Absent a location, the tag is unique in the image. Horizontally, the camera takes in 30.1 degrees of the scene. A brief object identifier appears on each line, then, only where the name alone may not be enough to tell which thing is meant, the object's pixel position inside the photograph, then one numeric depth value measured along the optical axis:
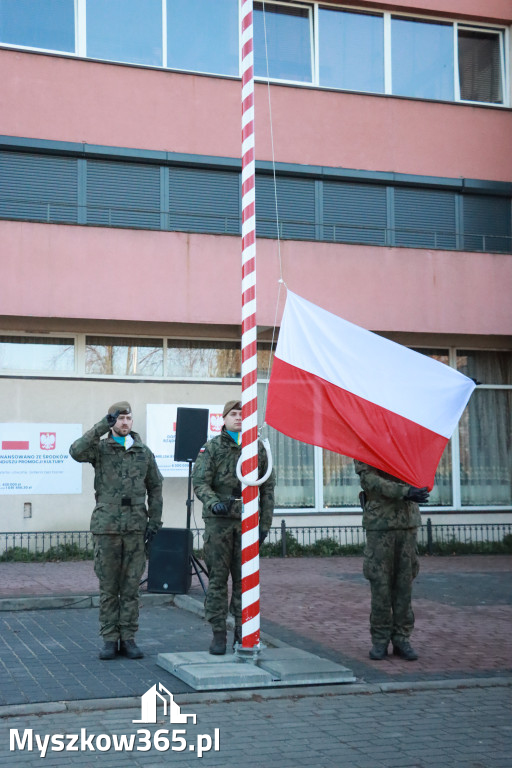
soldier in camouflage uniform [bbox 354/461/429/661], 8.16
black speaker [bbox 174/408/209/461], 13.56
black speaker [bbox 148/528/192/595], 11.48
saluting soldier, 8.15
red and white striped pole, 7.86
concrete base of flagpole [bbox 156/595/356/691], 7.12
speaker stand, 11.85
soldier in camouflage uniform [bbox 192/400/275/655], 8.07
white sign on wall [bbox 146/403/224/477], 18.31
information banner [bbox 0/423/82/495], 17.55
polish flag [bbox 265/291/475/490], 7.84
